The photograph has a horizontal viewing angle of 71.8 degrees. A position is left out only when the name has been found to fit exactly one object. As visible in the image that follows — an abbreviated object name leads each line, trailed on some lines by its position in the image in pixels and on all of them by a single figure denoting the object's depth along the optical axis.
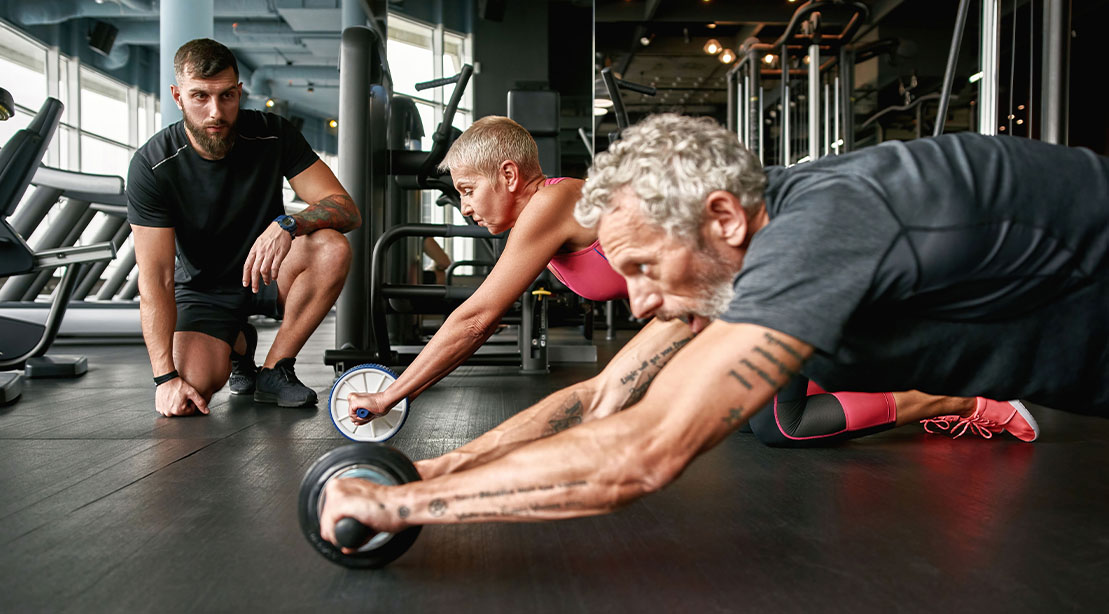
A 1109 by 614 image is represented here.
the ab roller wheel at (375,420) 1.75
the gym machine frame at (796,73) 4.64
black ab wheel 0.85
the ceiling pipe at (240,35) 10.18
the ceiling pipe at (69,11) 8.49
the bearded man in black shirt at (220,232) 2.15
